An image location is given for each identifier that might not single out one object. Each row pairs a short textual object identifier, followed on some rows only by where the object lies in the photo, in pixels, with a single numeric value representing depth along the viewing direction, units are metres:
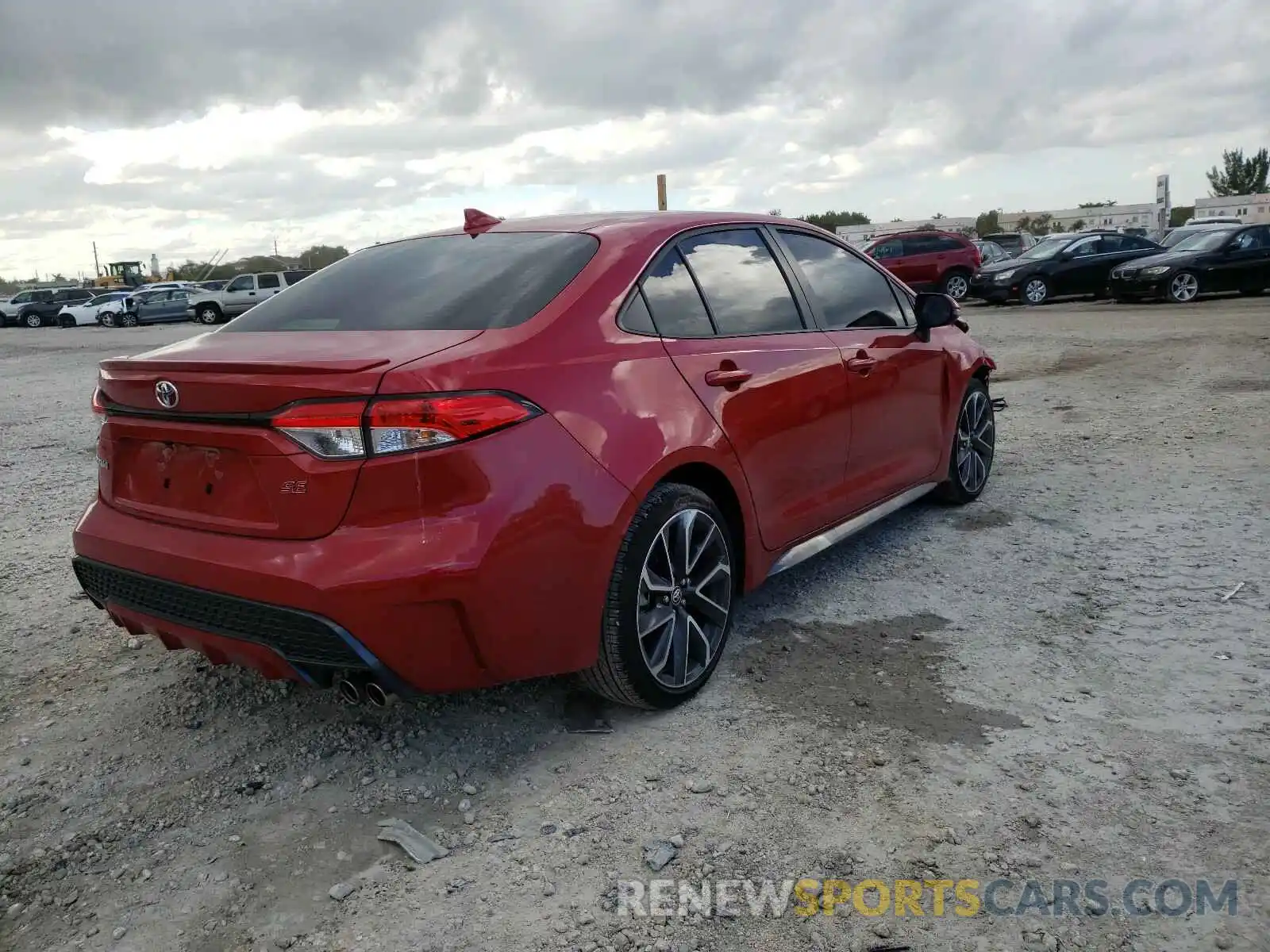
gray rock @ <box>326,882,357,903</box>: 2.52
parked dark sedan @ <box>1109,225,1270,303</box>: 19.14
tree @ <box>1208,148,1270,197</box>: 80.50
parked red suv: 23.69
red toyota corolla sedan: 2.68
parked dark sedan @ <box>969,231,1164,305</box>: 21.03
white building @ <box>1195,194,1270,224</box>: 63.47
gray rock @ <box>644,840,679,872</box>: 2.58
